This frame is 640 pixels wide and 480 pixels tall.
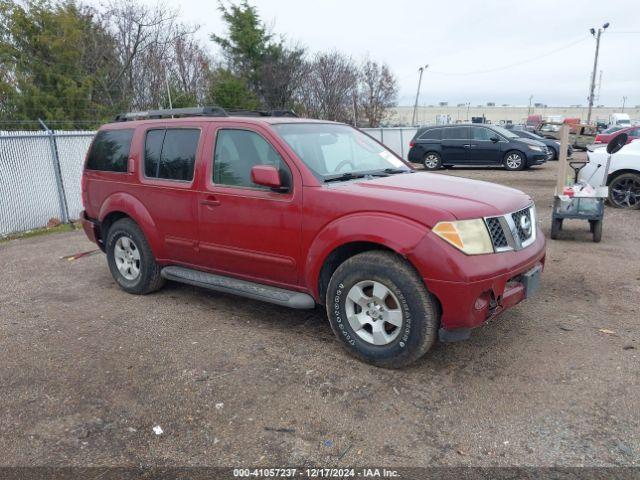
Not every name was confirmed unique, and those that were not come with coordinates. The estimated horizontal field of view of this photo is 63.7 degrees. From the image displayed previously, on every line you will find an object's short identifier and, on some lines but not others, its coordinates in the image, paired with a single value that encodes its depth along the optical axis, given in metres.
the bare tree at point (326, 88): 27.62
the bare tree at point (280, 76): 25.66
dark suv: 17.73
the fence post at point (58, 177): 10.09
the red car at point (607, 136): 18.84
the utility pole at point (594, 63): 41.84
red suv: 3.46
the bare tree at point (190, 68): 23.91
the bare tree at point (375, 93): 32.72
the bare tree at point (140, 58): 20.28
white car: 9.39
